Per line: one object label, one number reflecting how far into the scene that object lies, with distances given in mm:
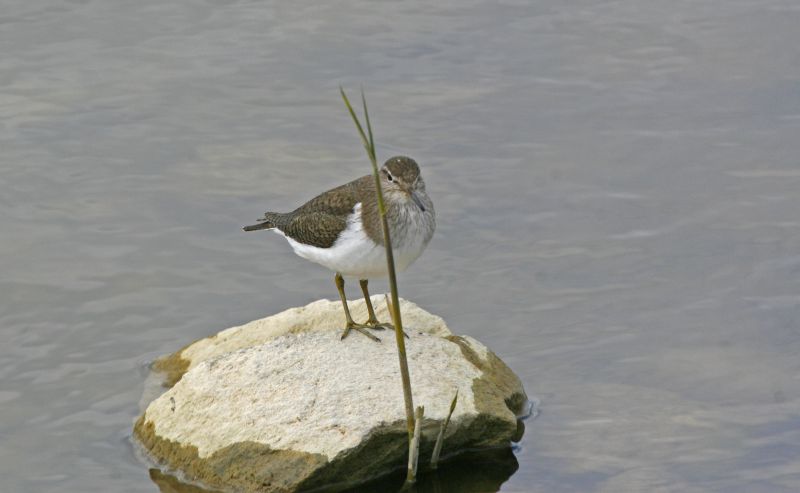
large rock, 15641
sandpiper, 16859
